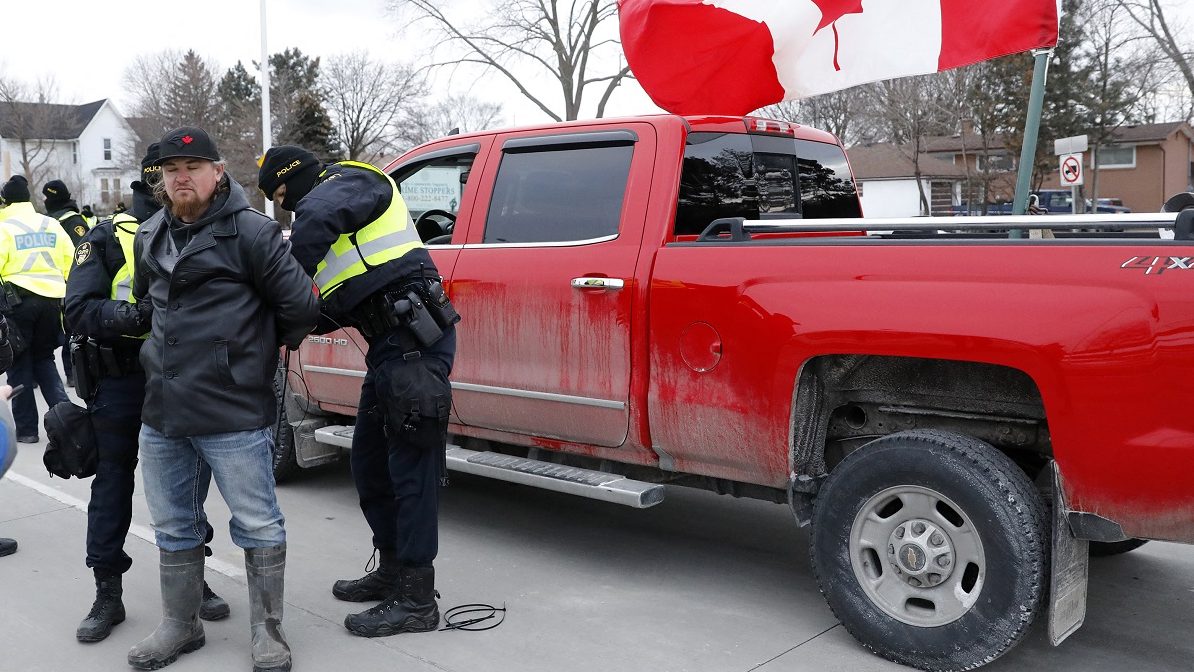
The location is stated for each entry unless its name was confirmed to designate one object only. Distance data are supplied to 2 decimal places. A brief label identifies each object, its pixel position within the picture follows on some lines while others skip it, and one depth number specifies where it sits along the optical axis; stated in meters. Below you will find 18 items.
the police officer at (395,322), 3.77
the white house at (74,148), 67.19
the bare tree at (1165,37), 30.85
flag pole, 4.65
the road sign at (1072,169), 17.95
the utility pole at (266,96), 21.14
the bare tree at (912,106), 36.50
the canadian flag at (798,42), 4.49
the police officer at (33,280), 7.13
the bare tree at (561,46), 33.47
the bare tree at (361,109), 55.16
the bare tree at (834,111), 43.19
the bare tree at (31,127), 66.38
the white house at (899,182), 53.78
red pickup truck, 3.13
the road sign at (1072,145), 16.17
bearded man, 3.37
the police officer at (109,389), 3.84
